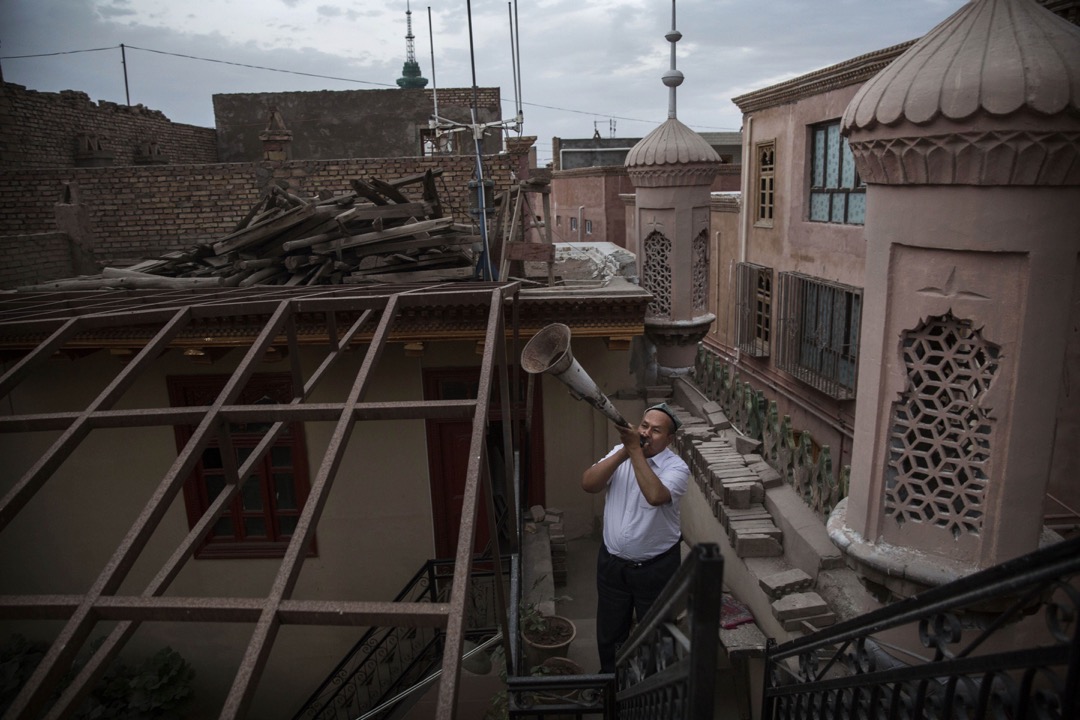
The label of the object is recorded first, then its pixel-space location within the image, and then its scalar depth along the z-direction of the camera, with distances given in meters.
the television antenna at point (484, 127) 6.89
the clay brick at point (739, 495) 5.24
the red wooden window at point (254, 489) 7.52
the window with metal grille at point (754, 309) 13.47
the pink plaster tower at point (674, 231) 8.20
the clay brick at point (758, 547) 4.82
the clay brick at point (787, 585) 4.23
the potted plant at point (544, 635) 5.32
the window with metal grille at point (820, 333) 10.30
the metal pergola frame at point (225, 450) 2.08
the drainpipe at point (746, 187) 13.60
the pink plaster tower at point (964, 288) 2.75
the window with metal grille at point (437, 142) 14.05
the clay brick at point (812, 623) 3.94
